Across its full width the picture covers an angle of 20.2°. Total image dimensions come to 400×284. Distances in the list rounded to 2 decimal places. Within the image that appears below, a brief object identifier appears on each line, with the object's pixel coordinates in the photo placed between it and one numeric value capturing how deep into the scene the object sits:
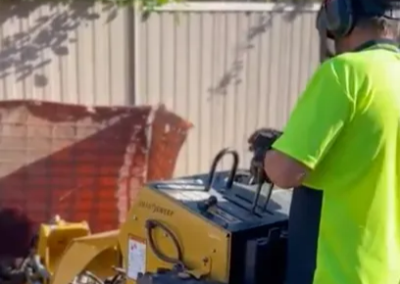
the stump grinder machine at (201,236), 3.99
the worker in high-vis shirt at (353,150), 3.19
